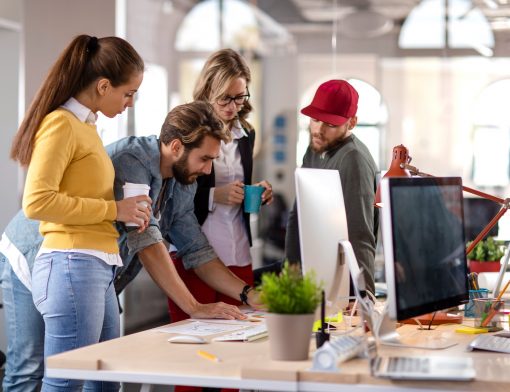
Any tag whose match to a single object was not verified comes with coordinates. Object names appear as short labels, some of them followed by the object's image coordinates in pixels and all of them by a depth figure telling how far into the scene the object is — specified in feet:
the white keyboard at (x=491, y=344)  8.09
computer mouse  8.17
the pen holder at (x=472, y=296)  10.24
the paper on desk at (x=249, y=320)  9.48
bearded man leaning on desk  9.64
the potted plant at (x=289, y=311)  7.18
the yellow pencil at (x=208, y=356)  7.41
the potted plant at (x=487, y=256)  13.43
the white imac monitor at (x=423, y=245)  7.55
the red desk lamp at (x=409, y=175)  9.11
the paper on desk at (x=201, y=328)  8.83
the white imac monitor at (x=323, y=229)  8.12
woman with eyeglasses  11.62
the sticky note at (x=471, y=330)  9.32
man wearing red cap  10.64
